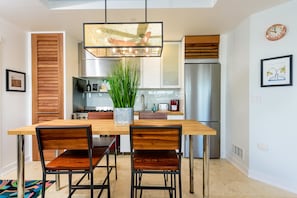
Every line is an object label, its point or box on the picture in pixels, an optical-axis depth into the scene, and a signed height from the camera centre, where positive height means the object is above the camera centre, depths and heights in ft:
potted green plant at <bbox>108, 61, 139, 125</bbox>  6.86 +0.24
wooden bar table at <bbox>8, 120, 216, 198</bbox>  5.98 -1.01
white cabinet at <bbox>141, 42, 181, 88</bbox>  13.74 +2.06
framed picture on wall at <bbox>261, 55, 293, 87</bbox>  8.35 +1.21
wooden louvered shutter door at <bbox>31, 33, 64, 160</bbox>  11.82 +1.23
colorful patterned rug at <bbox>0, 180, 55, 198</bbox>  7.91 -3.79
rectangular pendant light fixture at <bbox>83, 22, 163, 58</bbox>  6.75 +2.19
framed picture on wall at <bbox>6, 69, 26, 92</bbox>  10.23 +0.98
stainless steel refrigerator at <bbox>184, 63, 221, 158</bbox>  12.34 +0.17
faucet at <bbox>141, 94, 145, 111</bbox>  14.82 -0.36
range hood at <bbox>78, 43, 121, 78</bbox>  13.66 +2.25
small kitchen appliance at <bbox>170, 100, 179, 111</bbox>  14.19 -0.45
